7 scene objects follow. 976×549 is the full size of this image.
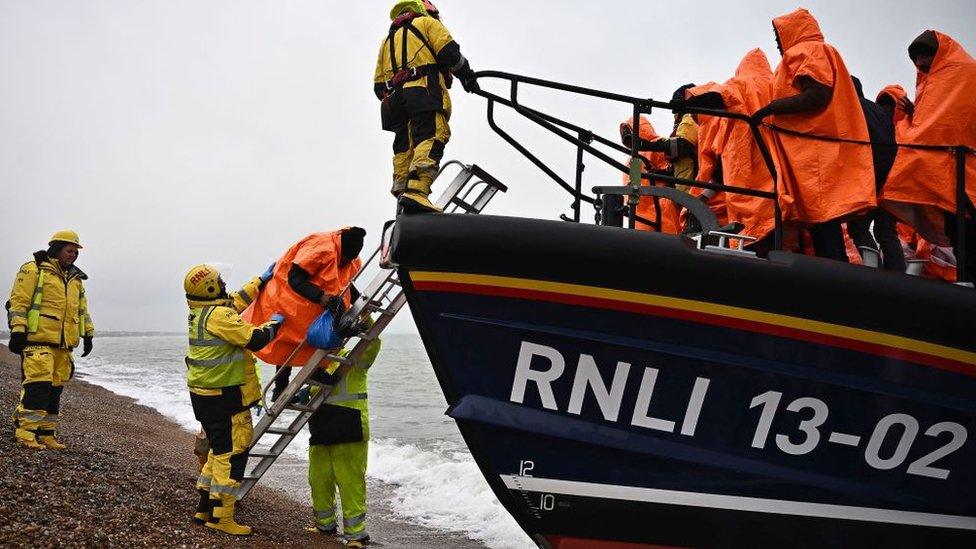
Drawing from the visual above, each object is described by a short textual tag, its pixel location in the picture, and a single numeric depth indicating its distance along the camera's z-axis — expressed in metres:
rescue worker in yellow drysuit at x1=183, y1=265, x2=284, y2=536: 4.67
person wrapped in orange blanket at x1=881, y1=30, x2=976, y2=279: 3.20
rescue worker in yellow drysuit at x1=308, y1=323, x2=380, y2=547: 4.93
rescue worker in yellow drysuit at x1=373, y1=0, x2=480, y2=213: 3.77
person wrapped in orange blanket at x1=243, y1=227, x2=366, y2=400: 4.82
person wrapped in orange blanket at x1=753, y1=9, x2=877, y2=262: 3.16
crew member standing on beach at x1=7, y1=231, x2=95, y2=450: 6.04
